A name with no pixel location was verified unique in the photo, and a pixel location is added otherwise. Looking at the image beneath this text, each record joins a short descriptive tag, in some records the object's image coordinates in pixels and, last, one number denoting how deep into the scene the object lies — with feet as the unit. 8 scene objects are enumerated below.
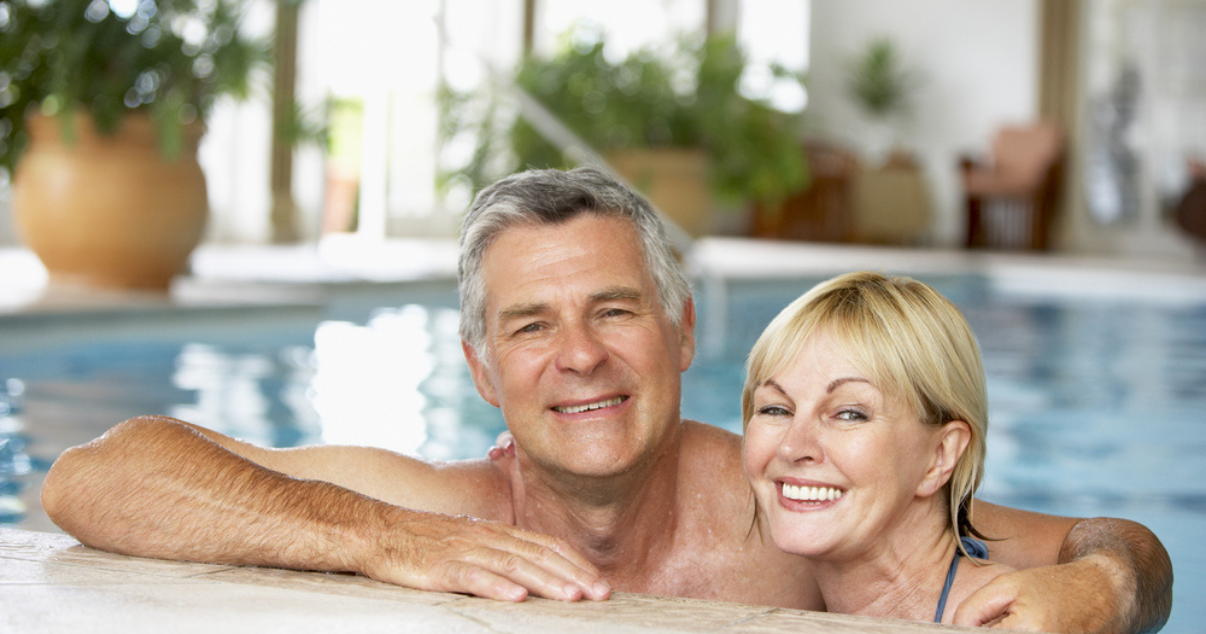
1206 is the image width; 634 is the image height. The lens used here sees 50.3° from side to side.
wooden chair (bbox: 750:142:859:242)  50.26
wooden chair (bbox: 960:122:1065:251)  46.37
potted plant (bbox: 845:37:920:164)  49.83
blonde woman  5.59
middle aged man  5.26
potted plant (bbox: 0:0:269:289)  20.26
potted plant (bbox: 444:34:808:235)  30.86
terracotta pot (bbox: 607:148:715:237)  30.73
